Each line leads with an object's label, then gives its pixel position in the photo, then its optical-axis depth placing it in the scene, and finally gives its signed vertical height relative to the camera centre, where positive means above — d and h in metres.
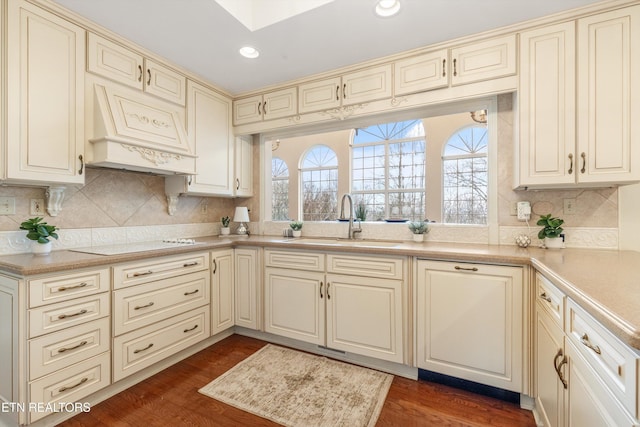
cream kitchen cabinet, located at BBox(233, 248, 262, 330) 2.65 -0.70
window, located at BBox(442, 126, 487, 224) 4.11 +0.65
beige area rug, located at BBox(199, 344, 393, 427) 1.68 -1.18
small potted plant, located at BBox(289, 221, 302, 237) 3.01 -0.17
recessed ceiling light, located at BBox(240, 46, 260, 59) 2.24 +1.26
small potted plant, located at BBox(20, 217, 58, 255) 1.76 -0.14
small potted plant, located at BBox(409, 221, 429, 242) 2.42 -0.14
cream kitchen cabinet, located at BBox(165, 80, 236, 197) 2.65 +0.65
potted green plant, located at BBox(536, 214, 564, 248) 1.95 -0.12
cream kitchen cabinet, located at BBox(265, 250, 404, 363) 2.09 -0.70
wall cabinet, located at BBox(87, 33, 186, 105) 1.99 +1.08
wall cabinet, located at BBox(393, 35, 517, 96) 1.99 +1.07
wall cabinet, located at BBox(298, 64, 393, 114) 2.36 +1.06
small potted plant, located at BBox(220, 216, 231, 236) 3.24 -0.17
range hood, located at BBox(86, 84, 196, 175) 1.94 +0.56
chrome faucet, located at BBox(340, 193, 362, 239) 2.75 -0.14
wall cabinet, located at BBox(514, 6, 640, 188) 1.70 +0.69
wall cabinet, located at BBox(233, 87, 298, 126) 2.78 +1.06
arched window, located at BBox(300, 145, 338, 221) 5.45 +0.56
